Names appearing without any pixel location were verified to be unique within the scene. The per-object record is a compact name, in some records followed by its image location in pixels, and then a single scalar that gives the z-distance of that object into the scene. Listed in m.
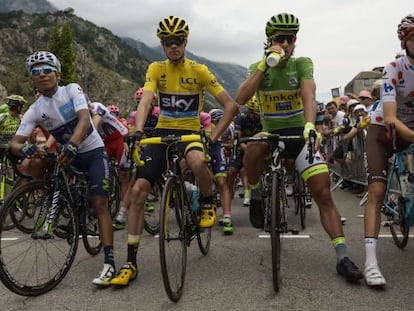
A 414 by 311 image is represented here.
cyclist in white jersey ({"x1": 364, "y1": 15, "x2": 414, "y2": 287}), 3.77
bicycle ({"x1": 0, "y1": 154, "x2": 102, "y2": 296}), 3.77
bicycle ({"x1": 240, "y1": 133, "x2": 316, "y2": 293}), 3.67
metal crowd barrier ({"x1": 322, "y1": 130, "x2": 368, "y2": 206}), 9.52
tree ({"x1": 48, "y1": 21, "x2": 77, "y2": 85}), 81.78
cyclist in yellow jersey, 4.07
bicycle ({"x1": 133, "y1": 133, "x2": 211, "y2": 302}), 3.50
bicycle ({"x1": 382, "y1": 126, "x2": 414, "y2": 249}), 4.25
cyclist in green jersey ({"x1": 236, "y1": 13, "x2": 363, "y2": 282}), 4.04
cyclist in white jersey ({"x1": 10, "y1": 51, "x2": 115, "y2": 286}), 4.15
